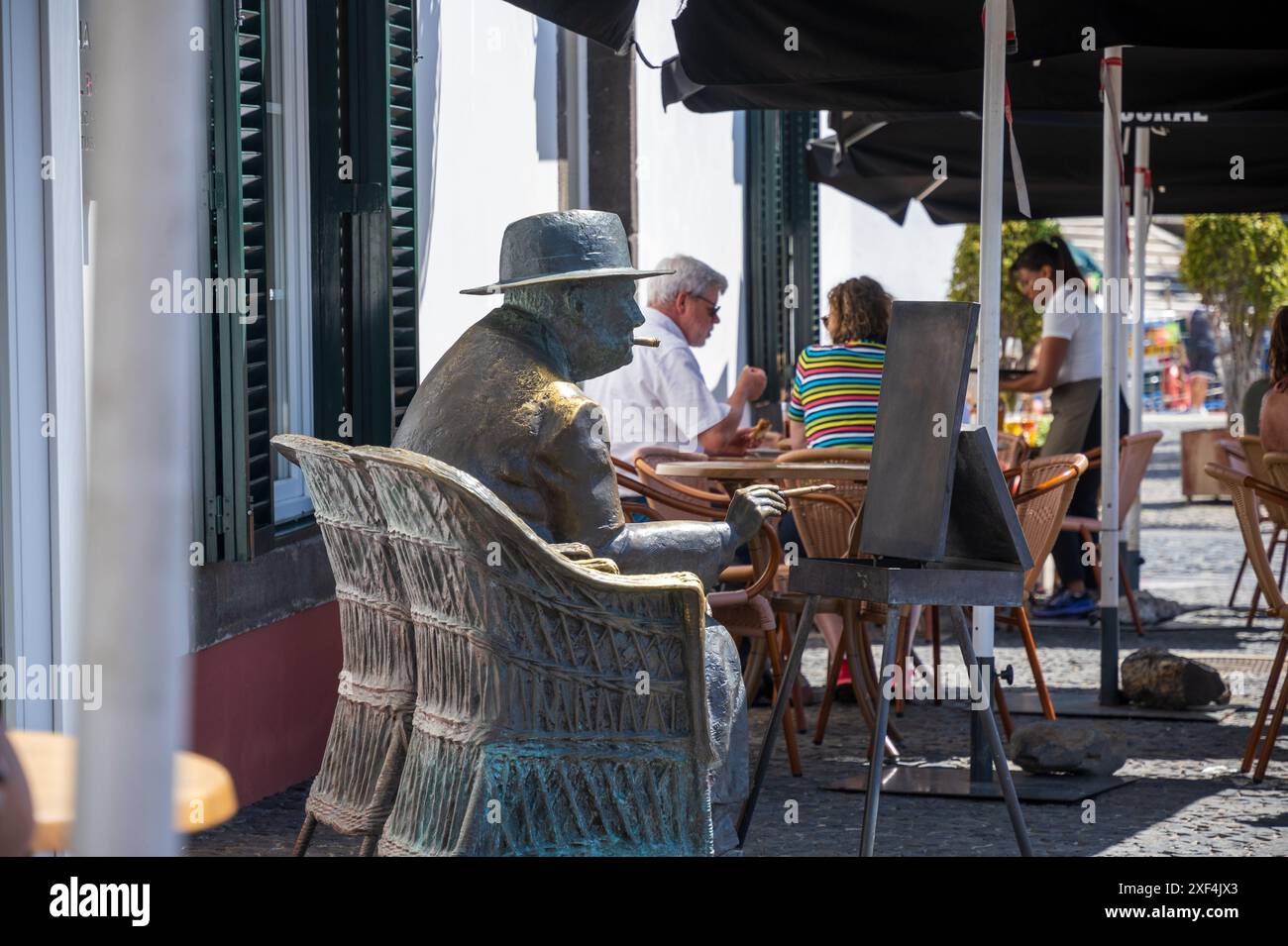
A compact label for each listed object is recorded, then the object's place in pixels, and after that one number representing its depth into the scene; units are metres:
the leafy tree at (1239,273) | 18.83
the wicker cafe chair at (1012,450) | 8.93
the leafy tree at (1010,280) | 15.40
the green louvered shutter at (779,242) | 12.32
